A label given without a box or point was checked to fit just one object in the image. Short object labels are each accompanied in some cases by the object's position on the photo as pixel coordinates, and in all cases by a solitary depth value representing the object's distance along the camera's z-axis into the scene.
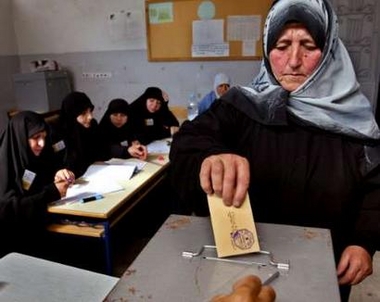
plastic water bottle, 3.96
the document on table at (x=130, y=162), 2.36
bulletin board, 3.62
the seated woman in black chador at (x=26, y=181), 1.81
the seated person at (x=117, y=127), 2.87
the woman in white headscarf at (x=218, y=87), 3.68
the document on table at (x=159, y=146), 2.83
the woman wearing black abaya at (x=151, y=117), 3.24
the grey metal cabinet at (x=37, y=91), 3.81
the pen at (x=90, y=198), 1.84
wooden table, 1.74
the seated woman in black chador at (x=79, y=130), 2.52
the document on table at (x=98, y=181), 1.92
